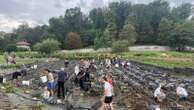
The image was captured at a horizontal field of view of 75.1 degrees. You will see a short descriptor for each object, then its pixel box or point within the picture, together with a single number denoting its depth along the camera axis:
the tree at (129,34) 40.53
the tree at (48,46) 41.57
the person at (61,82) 7.76
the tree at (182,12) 47.31
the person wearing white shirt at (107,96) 5.88
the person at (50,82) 7.80
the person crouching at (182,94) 8.25
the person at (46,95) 7.64
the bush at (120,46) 37.74
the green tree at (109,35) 43.07
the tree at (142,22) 43.14
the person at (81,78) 9.00
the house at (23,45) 50.29
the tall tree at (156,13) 43.96
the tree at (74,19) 52.76
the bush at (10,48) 48.42
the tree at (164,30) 39.82
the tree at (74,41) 44.85
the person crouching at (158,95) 7.26
